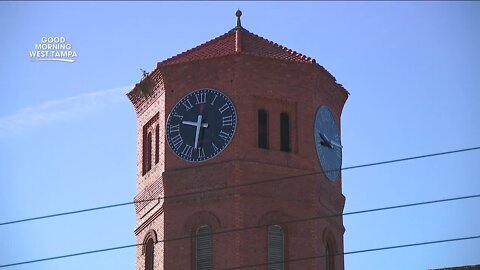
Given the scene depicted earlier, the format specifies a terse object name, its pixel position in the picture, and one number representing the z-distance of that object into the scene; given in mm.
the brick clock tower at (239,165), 55906
